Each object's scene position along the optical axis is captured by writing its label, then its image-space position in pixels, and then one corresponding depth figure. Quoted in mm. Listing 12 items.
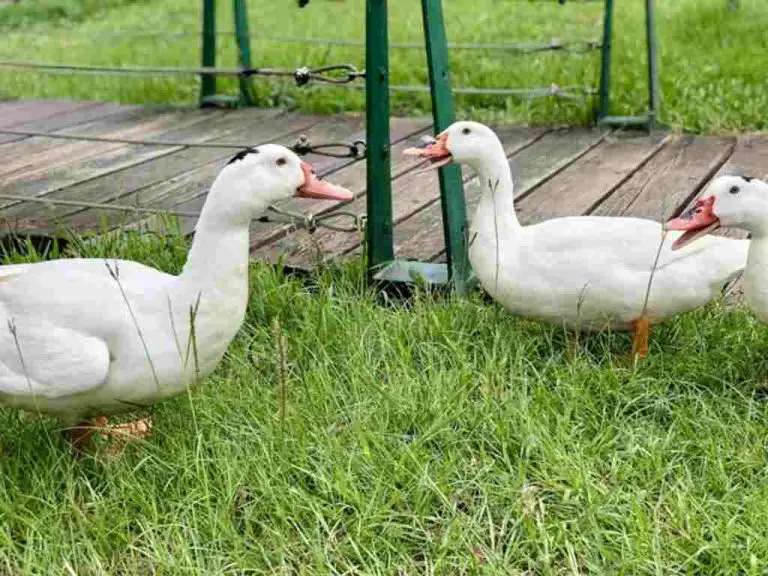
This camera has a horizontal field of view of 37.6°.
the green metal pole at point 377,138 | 2949
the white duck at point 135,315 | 2111
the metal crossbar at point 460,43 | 5000
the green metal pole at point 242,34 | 5301
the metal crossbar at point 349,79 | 3061
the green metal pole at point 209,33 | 5348
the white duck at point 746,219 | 2379
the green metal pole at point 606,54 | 4789
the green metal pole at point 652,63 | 4738
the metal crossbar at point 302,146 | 2842
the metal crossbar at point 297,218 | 2947
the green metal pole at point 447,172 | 2967
